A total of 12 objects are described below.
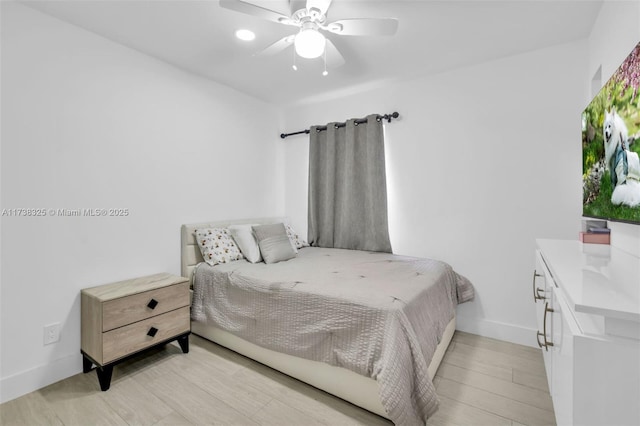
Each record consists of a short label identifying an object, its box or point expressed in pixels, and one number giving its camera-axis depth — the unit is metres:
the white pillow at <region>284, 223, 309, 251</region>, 3.42
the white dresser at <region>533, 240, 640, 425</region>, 0.74
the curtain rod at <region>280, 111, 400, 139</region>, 3.13
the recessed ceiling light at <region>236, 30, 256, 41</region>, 2.17
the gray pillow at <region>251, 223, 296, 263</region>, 2.72
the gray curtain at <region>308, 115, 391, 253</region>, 3.18
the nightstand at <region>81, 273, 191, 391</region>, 1.90
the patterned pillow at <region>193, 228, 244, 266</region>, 2.66
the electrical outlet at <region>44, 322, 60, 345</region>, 1.97
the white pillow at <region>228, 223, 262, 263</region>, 2.75
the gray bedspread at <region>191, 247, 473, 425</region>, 1.50
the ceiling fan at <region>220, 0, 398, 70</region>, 1.65
